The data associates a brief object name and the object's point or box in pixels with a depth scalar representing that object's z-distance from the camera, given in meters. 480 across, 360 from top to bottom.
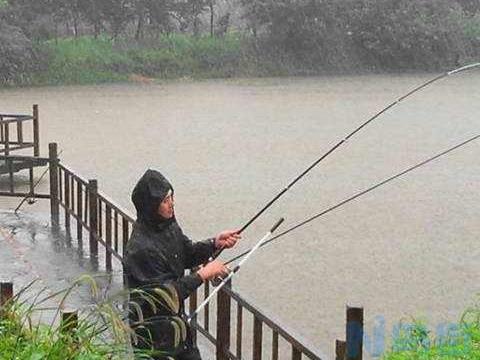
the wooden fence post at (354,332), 2.45
